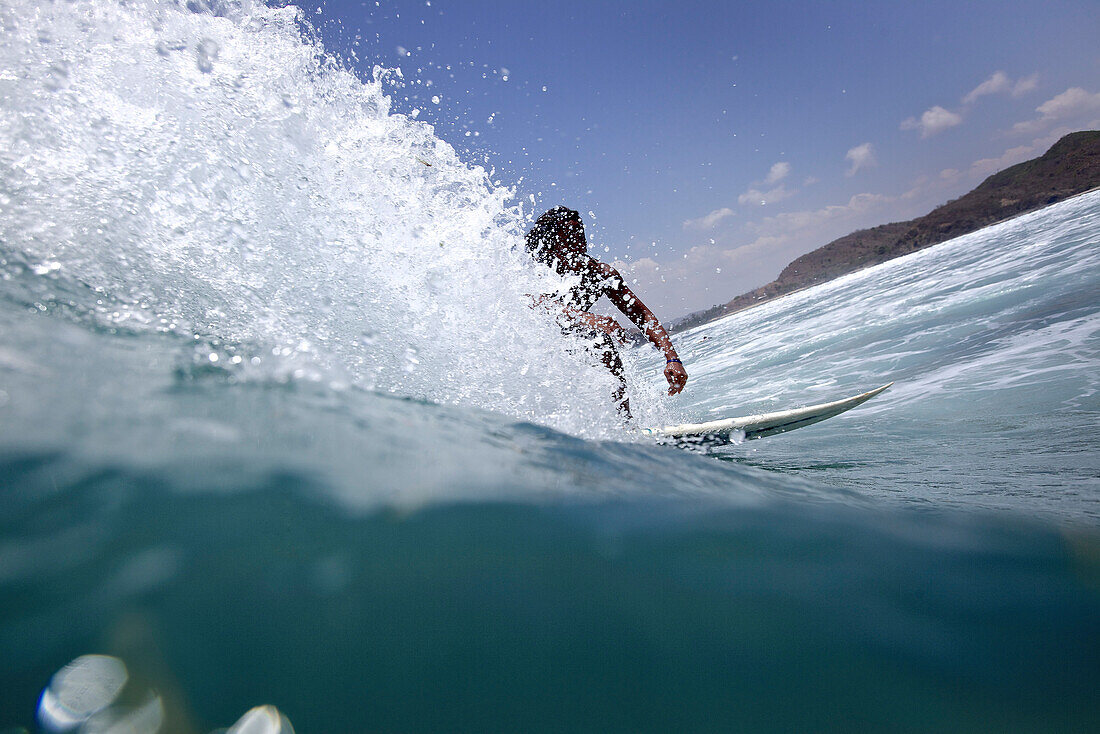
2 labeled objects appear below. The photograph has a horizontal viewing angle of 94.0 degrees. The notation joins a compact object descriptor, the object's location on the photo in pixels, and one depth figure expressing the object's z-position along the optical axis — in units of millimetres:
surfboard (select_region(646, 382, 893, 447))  3730
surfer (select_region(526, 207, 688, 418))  3990
